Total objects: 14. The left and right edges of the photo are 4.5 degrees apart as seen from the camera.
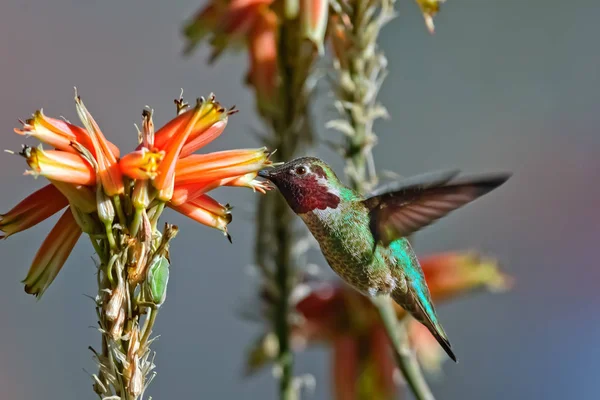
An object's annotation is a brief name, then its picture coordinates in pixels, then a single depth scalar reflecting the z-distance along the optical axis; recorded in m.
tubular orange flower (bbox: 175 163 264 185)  2.36
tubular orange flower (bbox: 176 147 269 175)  2.36
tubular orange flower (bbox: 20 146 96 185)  2.34
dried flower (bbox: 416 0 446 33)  2.48
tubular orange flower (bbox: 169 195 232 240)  2.37
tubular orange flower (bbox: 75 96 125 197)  2.35
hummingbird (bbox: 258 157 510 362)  2.42
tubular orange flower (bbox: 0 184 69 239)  2.36
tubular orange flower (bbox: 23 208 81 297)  2.36
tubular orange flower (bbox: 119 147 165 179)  2.35
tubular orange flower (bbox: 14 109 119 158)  2.35
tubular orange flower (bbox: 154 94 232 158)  2.36
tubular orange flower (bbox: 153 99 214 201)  2.36
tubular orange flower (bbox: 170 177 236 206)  2.37
